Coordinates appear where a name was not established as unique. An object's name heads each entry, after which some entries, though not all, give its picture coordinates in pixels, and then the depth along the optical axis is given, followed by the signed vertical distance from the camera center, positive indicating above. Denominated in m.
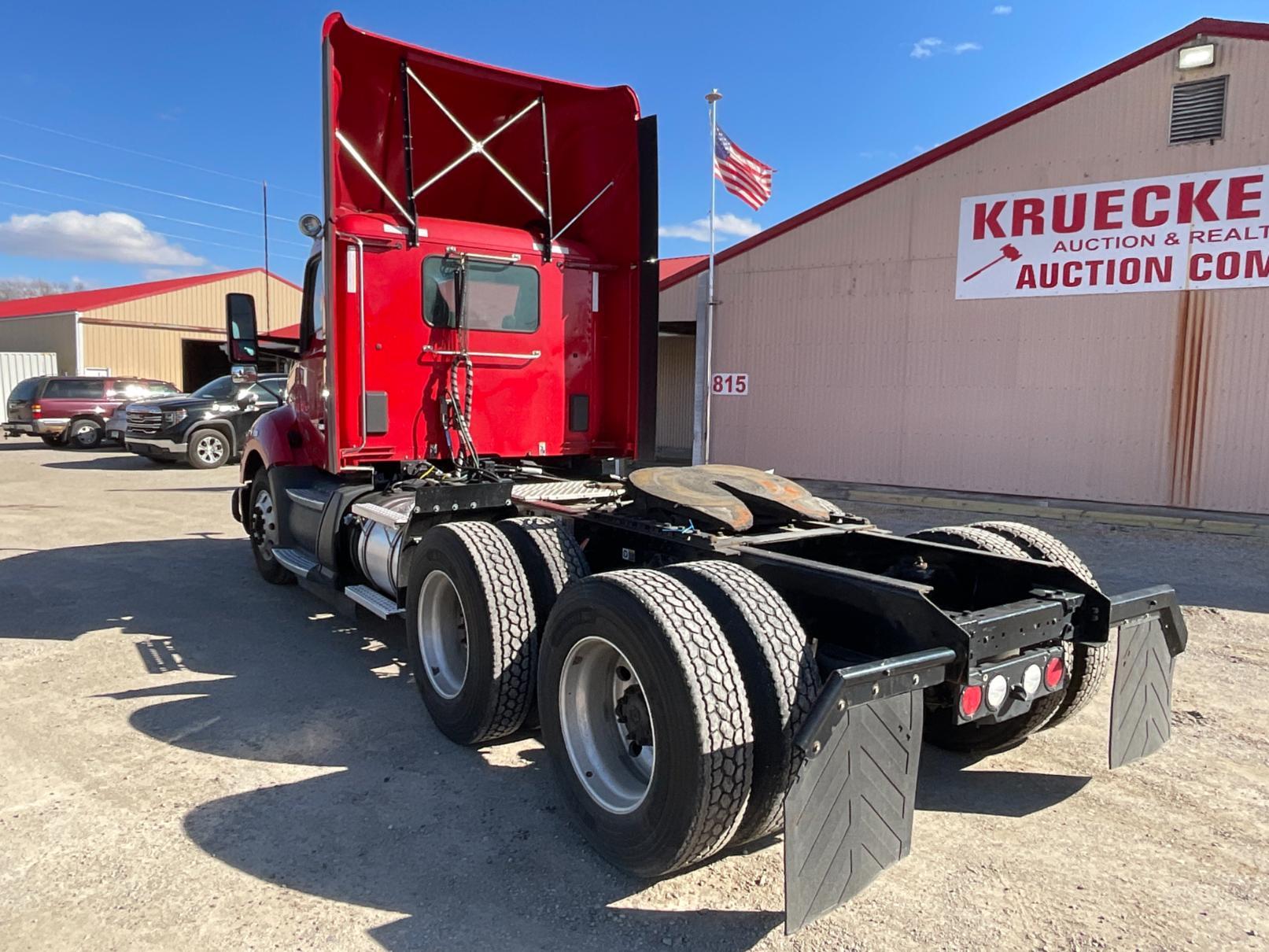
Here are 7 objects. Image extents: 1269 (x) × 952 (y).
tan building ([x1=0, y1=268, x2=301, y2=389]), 30.69 +2.26
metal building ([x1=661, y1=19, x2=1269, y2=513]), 10.66 +1.43
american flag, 14.45 +3.85
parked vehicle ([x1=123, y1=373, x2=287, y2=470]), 17.06 -0.67
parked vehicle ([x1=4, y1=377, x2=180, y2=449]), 21.42 -0.44
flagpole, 14.77 +0.46
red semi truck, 2.63 -0.66
